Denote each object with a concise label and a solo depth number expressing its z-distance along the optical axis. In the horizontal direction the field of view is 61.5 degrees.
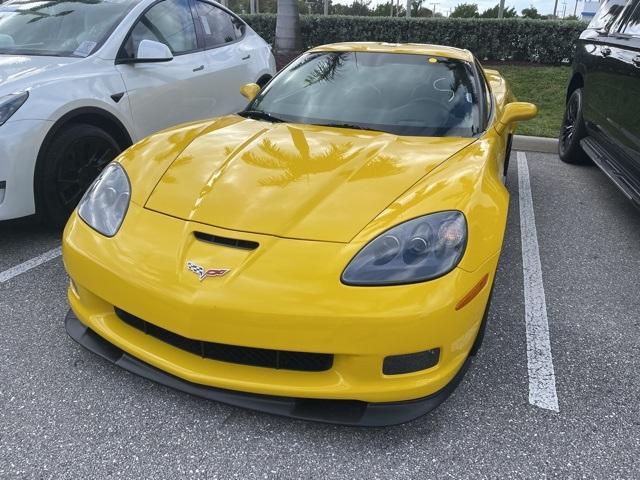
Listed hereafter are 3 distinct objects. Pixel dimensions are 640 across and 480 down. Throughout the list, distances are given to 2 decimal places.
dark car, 4.00
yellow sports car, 1.80
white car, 3.28
